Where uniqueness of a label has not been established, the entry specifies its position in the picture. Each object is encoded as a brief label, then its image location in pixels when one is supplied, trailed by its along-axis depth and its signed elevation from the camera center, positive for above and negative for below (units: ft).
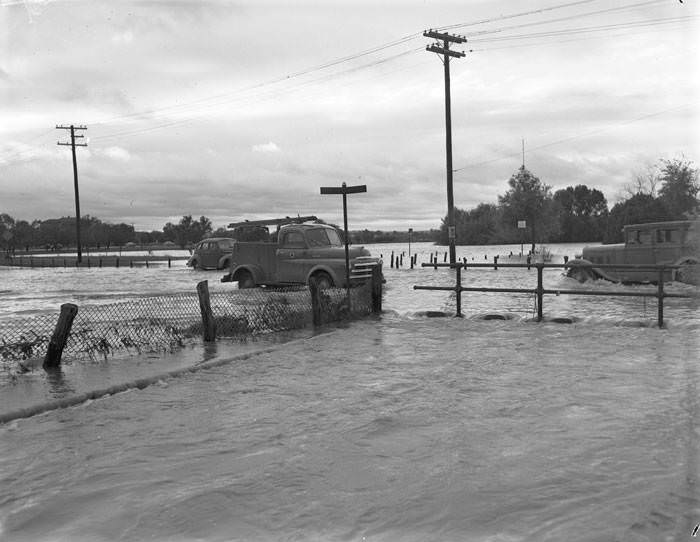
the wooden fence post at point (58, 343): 28.14 -3.65
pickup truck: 63.62 -1.45
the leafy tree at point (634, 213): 180.21 +6.03
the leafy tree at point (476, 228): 385.29 +6.76
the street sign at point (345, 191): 42.27 +3.17
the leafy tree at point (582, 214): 339.07 +11.90
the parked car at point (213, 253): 124.47 -1.07
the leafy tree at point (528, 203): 205.26 +10.47
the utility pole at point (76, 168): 191.78 +22.29
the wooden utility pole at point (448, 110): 109.81 +21.46
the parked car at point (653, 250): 66.23 -1.41
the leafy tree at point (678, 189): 178.40 +11.76
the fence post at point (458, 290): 43.21 -3.04
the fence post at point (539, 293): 40.29 -3.12
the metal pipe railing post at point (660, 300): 37.52 -3.44
